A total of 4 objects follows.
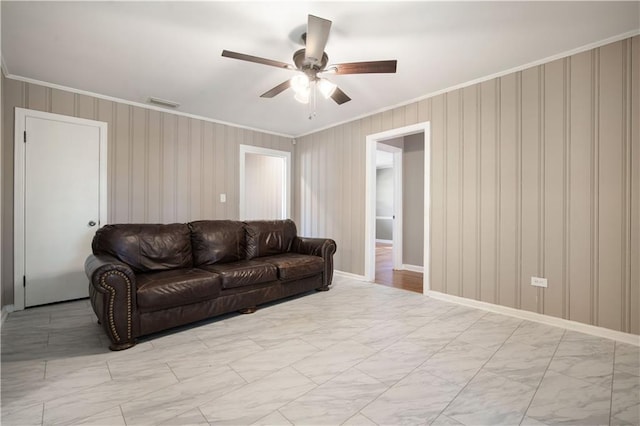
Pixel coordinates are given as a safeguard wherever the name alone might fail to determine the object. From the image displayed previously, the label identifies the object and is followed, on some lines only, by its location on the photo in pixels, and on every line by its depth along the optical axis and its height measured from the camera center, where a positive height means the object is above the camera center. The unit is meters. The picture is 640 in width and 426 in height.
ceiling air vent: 3.80 +1.47
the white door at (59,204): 3.26 +0.10
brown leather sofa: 2.29 -0.59
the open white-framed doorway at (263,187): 6.79 +0.62
